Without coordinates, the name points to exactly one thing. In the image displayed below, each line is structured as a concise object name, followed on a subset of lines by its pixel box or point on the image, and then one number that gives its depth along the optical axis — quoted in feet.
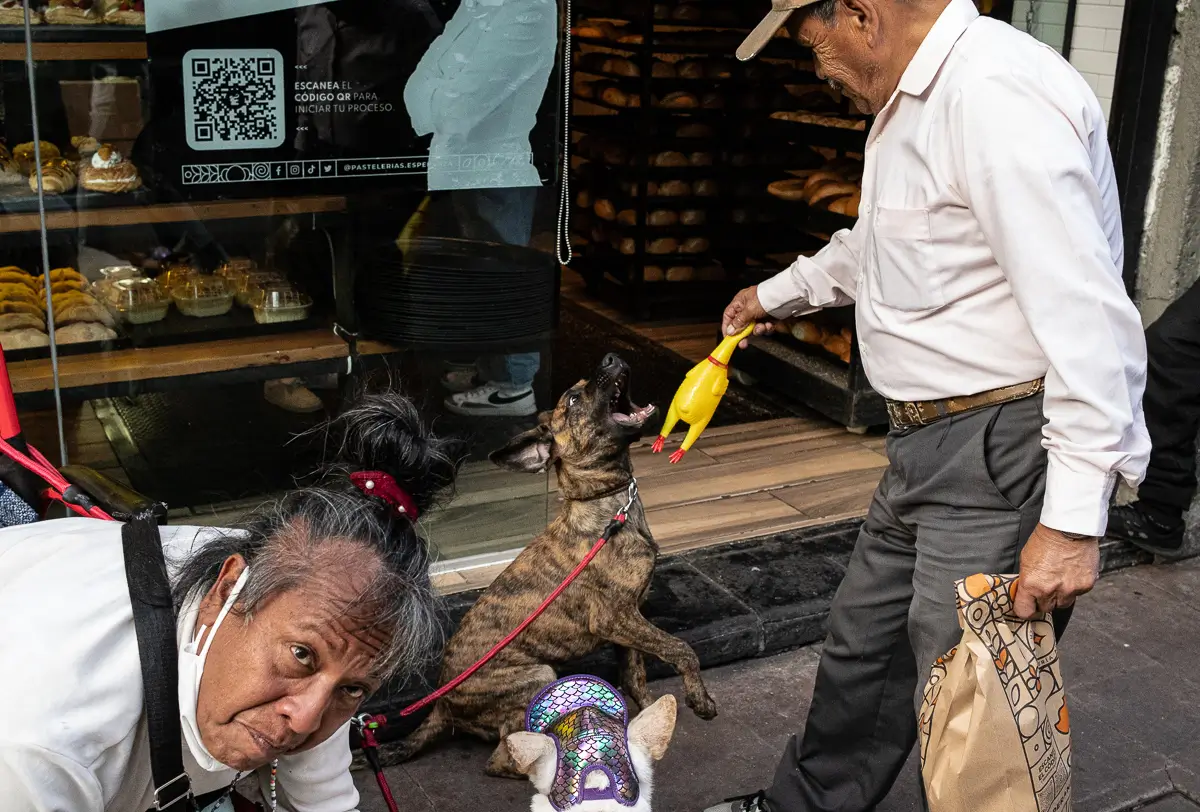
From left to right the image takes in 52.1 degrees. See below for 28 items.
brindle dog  11.87
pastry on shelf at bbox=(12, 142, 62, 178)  12.55
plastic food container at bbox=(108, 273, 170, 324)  13.93
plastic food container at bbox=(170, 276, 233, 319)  14.33
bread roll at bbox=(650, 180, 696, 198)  27.78
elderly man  8.09
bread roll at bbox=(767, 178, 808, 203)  22.88
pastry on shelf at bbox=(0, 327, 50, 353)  13.38
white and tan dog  8.14
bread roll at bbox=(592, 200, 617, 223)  28.02
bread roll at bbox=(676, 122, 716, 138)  27.76
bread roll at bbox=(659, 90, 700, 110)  26.99
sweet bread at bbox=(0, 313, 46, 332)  13.29
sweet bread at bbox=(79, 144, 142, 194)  12.92
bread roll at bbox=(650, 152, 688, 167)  27.50
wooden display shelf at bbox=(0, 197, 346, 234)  13.03
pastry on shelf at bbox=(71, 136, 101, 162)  12.68
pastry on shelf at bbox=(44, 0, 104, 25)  12.36
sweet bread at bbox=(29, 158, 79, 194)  12.75
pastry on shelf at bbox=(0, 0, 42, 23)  12.18
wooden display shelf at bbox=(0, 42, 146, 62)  12.26
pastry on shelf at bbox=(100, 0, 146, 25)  12.56
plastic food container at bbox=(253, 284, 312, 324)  14.84
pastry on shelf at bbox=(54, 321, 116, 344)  13.61
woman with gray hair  6.18
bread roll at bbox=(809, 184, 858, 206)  21.61
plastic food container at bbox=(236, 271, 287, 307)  14.62
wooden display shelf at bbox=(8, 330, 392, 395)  13.58
